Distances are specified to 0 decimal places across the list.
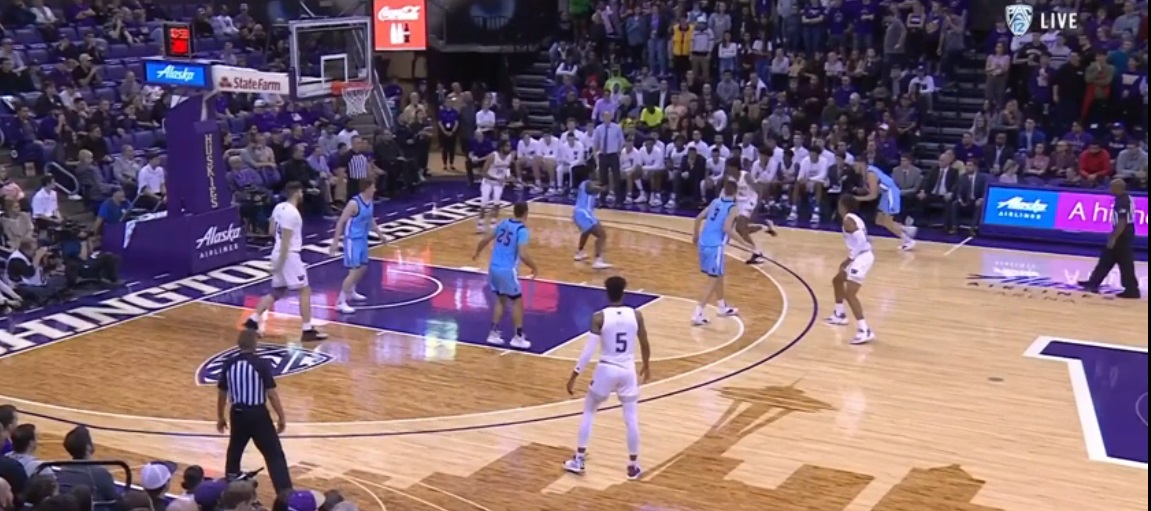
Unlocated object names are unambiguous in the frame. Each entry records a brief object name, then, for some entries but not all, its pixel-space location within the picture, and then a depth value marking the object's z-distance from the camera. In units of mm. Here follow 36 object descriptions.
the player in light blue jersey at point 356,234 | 16156
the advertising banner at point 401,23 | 28625
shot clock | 19516
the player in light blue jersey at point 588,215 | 19094
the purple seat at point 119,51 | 26281
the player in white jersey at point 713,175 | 24828
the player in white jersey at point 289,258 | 15219
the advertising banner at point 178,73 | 18812
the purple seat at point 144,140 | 23375
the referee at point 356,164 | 24469
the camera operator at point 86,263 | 18250
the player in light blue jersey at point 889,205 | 20906
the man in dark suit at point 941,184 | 22953
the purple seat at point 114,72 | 25375
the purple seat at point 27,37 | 25359
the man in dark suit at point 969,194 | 22766
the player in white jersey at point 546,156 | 27006
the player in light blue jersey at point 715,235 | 15969
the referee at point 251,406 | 9961
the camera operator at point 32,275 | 17453
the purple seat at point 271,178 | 22859
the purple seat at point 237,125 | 25297
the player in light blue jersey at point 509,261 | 14992
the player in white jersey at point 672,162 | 25469
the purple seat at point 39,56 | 24991
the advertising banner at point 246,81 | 18906
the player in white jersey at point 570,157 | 26625
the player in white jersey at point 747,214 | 20078
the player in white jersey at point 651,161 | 25516
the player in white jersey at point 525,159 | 27250
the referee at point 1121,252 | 17625
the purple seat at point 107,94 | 24341
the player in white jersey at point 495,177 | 22156
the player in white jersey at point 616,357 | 10898
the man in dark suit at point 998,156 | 23594
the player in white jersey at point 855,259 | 15391
